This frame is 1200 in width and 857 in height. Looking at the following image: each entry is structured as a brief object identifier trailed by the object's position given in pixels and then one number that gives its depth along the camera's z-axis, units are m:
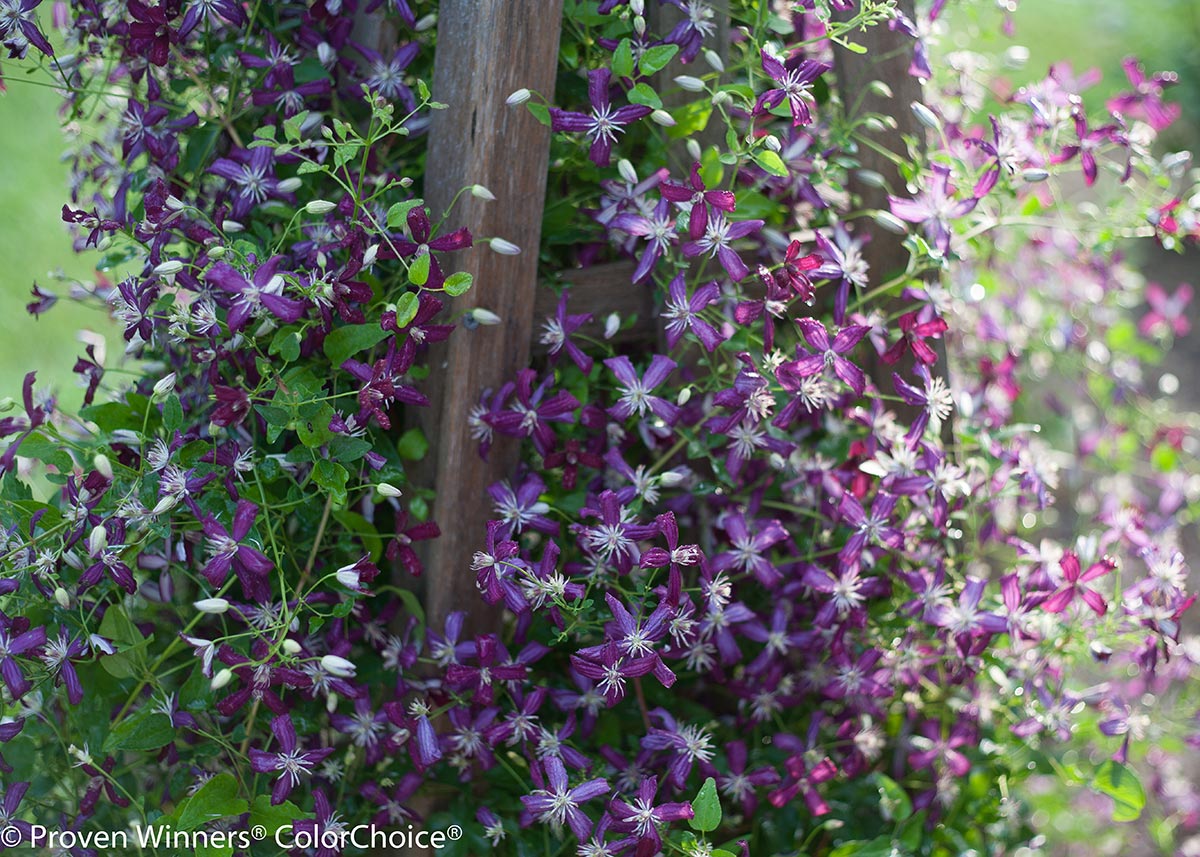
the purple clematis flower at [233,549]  0.89
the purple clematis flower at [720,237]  0.92
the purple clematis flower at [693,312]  0.92
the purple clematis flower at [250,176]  0.94
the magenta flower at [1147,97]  1.01
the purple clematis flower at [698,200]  0.91
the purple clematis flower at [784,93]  0.91
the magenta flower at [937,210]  0.96
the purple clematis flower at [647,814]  0.90
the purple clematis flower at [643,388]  0.93
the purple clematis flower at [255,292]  0.88
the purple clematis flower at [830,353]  0.93
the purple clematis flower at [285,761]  0.91
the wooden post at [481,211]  0.93
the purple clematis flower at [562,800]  0.91
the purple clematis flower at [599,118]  0.92
